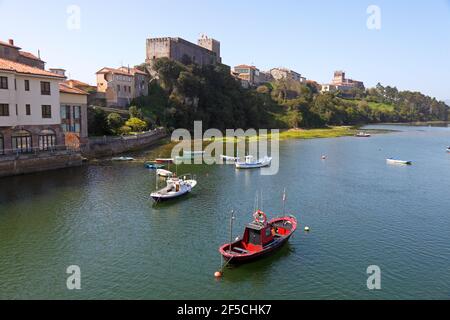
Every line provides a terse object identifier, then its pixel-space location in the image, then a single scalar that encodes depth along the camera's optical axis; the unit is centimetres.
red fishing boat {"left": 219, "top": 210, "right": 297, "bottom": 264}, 2911
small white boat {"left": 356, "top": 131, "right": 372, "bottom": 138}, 14179
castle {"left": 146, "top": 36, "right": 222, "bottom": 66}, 13675
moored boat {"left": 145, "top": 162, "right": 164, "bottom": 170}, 6626
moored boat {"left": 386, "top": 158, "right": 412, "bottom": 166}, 7846
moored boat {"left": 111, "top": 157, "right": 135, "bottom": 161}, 7283
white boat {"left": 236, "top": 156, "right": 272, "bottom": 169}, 7025
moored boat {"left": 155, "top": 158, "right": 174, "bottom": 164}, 7125
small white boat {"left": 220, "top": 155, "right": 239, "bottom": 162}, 7688
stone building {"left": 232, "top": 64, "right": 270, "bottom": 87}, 19245
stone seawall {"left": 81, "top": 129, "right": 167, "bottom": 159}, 7299
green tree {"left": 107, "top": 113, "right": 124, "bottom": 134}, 8594
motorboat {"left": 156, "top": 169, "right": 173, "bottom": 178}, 5901
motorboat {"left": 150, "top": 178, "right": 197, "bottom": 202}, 4538
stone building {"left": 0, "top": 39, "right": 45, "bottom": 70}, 7817
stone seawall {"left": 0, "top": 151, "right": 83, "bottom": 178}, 5538
